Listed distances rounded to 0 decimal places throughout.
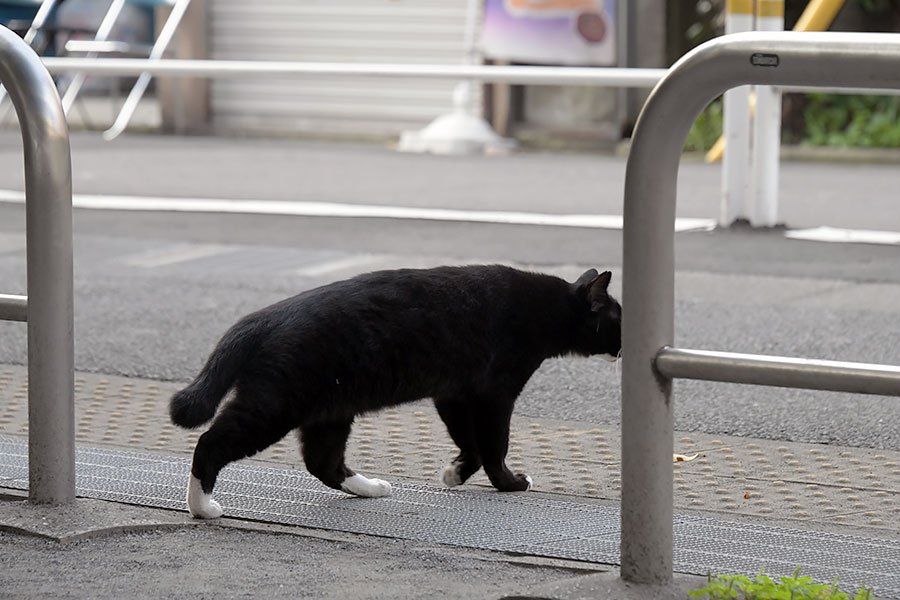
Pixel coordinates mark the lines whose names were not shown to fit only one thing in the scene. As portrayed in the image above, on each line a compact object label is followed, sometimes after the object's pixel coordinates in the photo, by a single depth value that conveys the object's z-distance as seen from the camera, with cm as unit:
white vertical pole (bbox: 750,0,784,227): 1497
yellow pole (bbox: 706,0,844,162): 1833
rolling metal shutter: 3005
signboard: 2659
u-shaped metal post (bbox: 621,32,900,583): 460
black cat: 614
